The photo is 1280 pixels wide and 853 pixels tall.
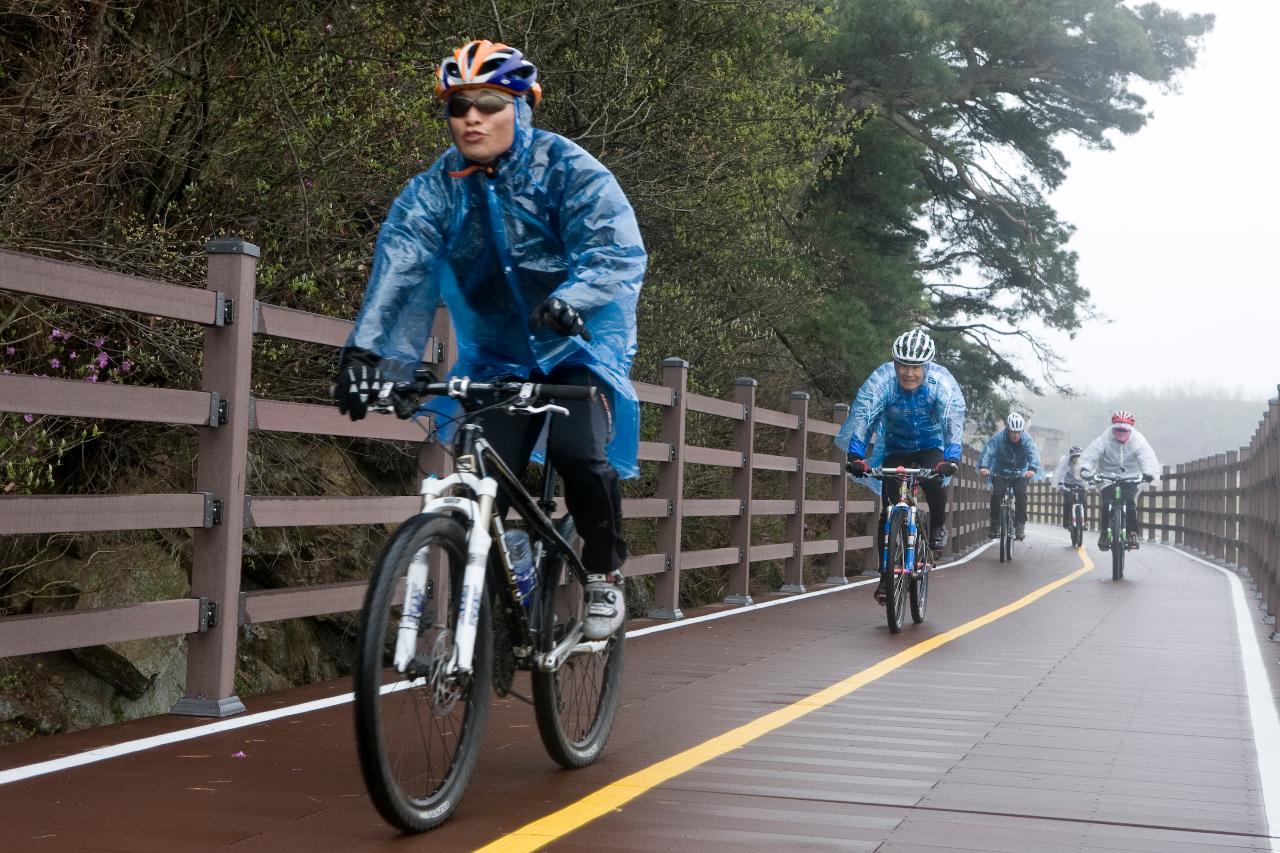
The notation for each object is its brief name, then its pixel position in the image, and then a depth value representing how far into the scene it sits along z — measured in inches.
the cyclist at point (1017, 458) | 976.3
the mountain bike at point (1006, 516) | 934.4
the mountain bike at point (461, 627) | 162.4
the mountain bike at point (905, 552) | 429.4
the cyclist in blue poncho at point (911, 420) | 451.5
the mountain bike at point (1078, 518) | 1109.1
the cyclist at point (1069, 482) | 1097.4
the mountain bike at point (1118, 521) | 750.5
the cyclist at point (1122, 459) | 823.7
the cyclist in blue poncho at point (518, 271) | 193.2
